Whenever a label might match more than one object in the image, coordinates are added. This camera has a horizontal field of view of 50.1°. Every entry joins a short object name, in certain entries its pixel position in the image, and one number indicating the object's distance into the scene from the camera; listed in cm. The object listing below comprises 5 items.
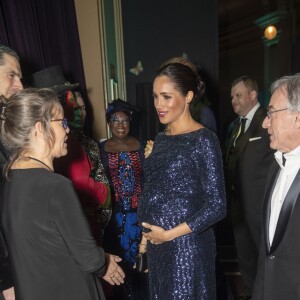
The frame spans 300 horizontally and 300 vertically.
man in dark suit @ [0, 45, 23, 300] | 155
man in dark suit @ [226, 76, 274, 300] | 260
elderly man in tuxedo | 132
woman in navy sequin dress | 155
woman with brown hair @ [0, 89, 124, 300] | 121
